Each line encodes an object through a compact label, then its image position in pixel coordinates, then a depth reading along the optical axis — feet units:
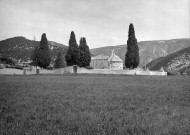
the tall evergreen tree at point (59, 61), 390.44
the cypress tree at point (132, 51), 225.76
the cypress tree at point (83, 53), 260.62
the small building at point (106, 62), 355.97
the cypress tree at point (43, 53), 242.68
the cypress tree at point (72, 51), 247.29
